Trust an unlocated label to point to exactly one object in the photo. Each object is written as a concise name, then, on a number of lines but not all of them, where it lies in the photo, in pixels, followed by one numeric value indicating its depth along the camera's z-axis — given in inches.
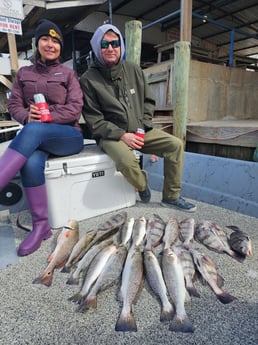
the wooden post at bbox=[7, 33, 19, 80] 180.4
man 83.7
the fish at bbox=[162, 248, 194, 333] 42.8
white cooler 76.3
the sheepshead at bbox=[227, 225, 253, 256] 63.4
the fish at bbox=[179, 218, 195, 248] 69.6
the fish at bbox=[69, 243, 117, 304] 50.3
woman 66.3
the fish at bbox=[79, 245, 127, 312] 48.2
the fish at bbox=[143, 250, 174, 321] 45.7
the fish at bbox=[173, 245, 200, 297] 51.3
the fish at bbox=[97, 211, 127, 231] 77.1
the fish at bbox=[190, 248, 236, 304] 49.7
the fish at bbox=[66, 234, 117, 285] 55.1
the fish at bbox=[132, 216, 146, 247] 68.6
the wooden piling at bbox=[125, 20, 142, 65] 140.9
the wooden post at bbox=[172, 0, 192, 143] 135.8
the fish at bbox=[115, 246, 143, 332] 43.8
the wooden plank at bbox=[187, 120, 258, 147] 130.6
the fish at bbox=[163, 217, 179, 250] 68.3
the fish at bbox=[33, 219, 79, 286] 55.8
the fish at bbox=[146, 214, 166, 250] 69.0
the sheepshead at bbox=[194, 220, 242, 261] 65.9
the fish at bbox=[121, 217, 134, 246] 69.9
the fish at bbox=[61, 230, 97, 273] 59.7
